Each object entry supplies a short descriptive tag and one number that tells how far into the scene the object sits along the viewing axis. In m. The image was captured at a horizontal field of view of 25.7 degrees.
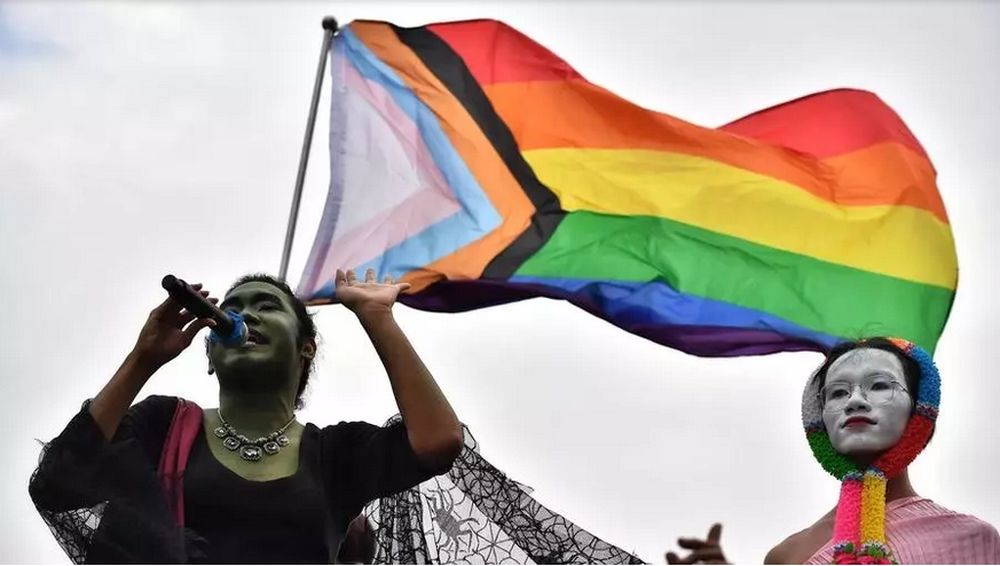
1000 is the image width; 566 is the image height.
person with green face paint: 7.17
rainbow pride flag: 11.70
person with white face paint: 7.91
